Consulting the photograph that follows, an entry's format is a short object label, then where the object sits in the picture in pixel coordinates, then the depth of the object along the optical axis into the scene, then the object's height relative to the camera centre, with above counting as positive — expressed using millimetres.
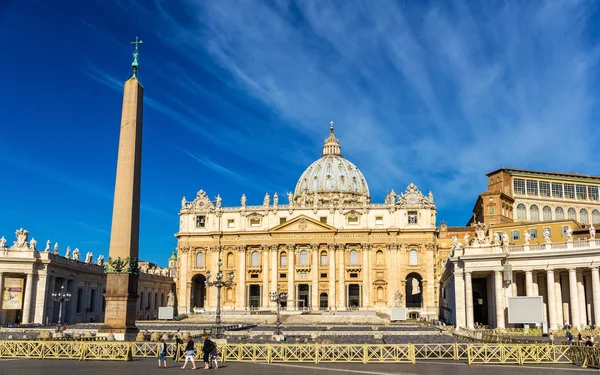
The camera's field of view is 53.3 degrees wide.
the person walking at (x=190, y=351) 21891 -1741
